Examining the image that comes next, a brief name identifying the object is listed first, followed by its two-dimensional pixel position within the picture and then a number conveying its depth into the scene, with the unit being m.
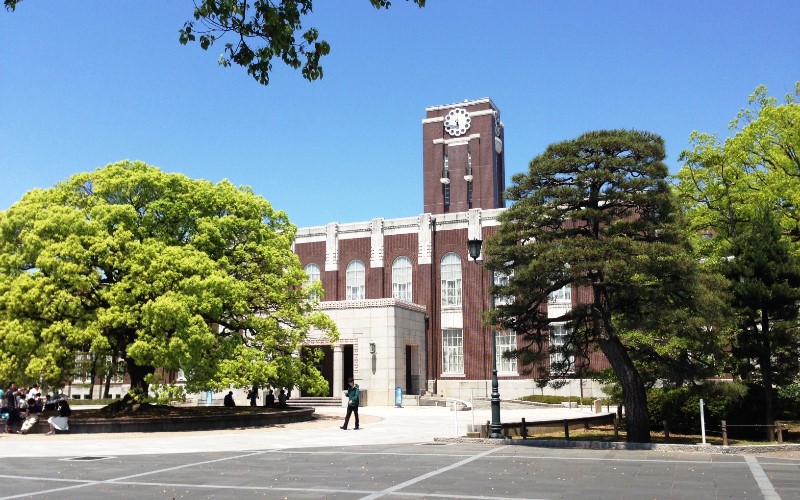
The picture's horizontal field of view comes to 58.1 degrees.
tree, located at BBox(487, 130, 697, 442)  17.81
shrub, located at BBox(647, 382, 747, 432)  21.02
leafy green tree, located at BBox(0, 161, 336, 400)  23.91
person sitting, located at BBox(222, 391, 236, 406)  34.34
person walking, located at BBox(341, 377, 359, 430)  23.91
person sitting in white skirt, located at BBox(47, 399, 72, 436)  22.73
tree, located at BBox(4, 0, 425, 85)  7.45
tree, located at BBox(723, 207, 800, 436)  19.83
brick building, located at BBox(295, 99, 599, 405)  44.97
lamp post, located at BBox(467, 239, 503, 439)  19.61
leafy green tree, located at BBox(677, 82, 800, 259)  25.41
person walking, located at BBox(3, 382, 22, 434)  23.80
